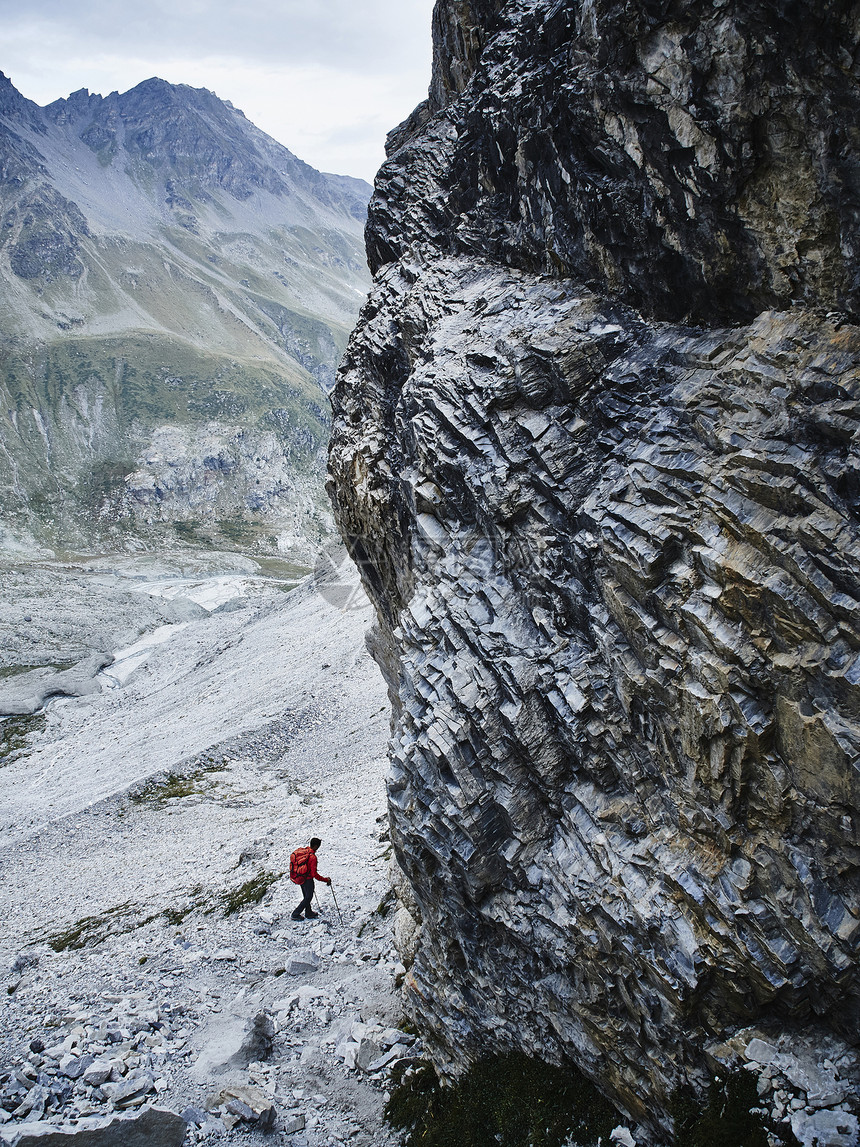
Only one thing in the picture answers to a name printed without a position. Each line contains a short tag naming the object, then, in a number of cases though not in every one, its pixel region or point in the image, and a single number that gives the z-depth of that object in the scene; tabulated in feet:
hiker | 69.46
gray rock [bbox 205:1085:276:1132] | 47.11
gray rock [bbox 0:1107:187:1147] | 40.70
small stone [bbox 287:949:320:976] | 65.36
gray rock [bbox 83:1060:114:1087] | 49.34
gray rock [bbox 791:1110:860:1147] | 26.63
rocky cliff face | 28.50
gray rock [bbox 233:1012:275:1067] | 53.67
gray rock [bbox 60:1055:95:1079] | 49.85
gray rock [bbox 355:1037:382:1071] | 53.06
